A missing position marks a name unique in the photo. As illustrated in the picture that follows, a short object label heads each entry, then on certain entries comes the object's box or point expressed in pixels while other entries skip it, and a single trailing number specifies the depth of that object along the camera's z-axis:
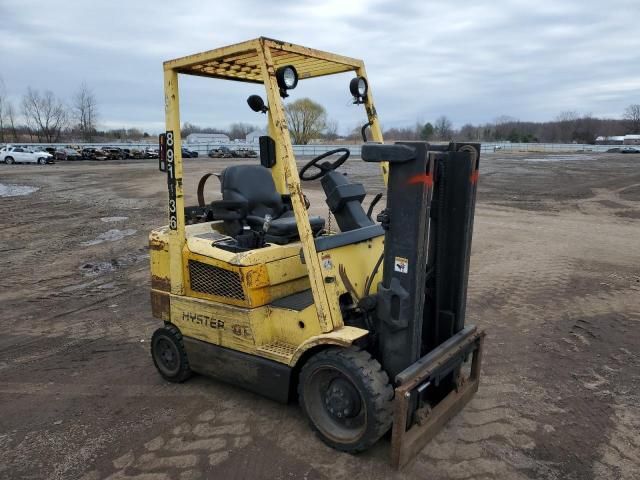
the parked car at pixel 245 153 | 54.66
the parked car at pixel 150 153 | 52.96
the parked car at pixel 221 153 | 55.09
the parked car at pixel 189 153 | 51.97
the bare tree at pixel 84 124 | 82.12
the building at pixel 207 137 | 74.38
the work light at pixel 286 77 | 3.59
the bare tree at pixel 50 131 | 76.44
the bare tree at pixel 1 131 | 71.29
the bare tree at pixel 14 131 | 73.25
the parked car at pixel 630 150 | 59.03
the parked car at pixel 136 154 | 51.31
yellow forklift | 3.39
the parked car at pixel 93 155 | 48.09
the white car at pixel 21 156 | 40.97
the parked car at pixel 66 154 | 46.97
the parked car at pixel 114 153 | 49.03
